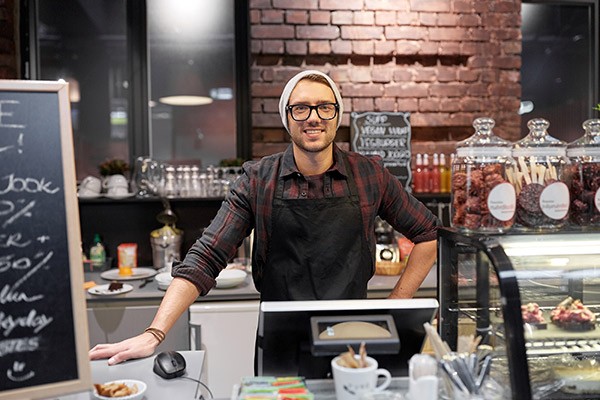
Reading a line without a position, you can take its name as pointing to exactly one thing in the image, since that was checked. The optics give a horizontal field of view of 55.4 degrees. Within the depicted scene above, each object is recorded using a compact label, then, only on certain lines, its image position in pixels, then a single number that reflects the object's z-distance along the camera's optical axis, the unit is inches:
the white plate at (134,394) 53.0
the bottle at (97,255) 141.6
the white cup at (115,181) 141.6
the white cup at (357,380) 44.6
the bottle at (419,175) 147.5
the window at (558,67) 172.1
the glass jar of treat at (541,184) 57.8
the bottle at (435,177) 147.3
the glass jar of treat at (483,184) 56.9
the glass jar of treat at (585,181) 59.6
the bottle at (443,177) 147.5
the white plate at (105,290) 118.0
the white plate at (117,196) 139.8
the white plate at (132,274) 131.3
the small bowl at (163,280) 120.6
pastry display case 54.3
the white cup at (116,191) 140.7
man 79.8
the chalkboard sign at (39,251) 43.4
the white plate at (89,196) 140.1
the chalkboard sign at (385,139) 146.1
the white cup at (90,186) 141.0
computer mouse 59.5
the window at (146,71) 156.5
